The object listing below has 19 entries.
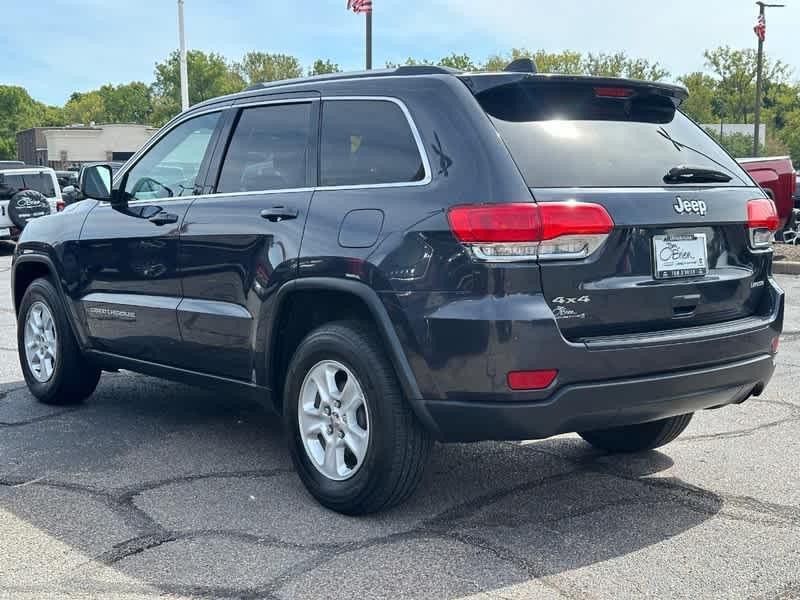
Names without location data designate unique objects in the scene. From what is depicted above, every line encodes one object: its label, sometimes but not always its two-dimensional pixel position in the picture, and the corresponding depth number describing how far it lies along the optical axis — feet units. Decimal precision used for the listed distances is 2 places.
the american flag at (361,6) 71.51
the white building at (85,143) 323.37
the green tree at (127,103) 460.96
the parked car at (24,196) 64.95
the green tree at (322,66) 338.95
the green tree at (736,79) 247.91
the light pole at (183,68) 117.19
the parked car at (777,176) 40.06
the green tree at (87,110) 478.18
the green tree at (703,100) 259.19
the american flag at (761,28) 119.44
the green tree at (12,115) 412.11
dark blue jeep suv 12.15
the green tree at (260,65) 372.11
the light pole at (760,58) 120.95
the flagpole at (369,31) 73.77
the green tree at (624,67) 246.06
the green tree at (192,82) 308.81
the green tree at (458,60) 226.75
